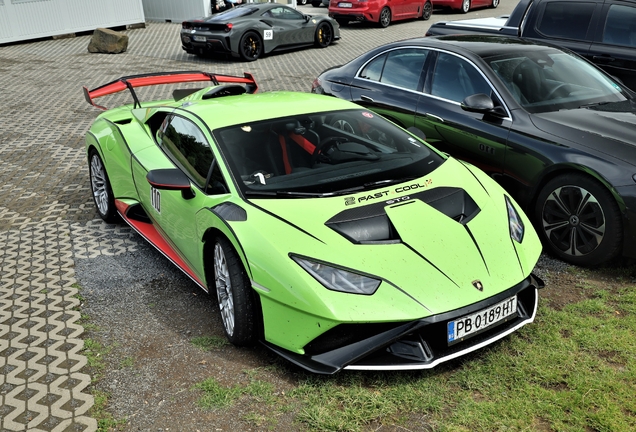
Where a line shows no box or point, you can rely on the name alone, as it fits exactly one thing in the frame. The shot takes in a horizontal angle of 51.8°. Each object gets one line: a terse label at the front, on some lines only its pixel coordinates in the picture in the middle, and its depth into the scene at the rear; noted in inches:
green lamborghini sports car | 135.9
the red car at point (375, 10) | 832.3
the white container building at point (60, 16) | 776.9
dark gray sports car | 616.7
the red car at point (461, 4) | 960.9
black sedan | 188.5
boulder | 700.7
